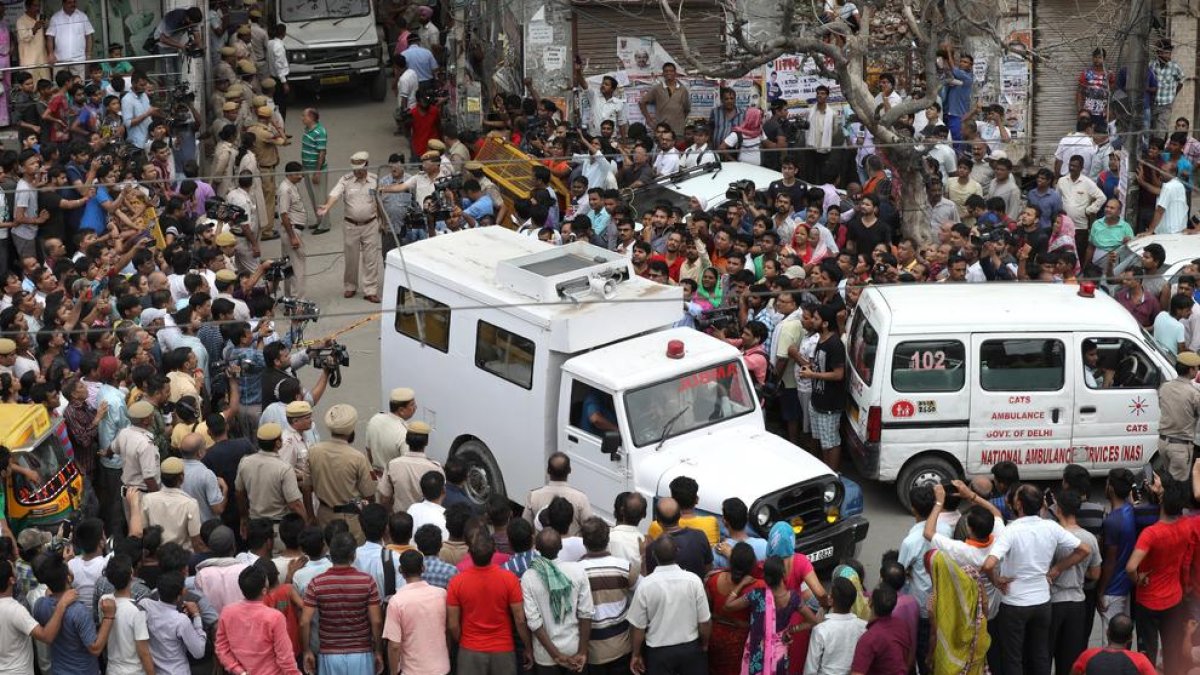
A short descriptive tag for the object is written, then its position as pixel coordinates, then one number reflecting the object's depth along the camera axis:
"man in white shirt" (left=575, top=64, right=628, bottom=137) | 22.94
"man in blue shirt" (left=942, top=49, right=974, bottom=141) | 22.69
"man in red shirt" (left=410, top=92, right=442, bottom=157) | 23.80
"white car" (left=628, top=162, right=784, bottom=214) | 19.89
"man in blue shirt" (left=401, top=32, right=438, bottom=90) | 24.55
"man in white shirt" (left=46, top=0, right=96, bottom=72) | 23.22
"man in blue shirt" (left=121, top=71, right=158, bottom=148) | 21.61
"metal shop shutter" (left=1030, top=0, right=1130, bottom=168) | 23.66
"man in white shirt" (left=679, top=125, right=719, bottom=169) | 20.67
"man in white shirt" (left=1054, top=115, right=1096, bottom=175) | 20.36
